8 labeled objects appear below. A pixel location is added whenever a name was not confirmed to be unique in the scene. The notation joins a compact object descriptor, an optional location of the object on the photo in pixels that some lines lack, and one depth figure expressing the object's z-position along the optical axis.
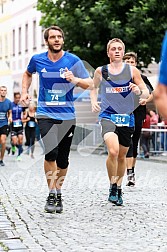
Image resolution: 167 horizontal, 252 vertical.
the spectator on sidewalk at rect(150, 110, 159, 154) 21.45
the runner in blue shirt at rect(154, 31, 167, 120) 3.53
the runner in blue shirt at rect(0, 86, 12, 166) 17.19
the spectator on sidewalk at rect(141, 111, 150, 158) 21.28
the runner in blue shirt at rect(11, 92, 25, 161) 19.83
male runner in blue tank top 8.68
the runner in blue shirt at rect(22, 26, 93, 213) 7.93
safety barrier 21.25
